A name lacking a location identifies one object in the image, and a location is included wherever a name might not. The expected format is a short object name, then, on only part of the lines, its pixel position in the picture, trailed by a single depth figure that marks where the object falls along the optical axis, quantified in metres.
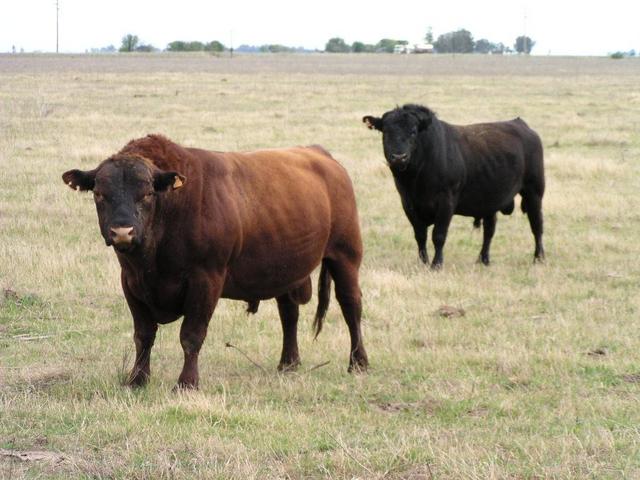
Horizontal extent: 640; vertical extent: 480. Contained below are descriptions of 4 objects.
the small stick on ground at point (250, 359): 14.80
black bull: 23.61
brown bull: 12.22
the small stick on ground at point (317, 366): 14.88
